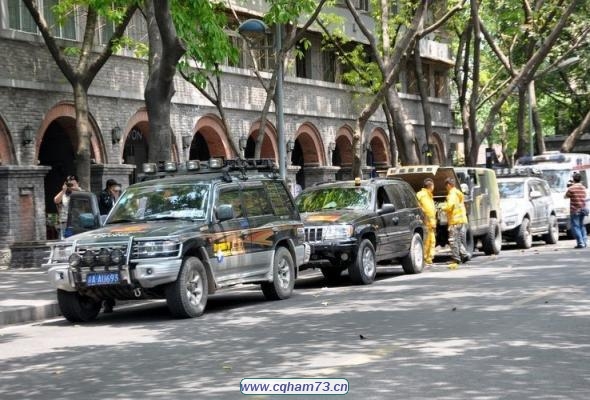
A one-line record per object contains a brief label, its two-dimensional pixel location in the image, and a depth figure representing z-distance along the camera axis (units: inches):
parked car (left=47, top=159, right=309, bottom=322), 531.5
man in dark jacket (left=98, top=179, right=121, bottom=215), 835.4
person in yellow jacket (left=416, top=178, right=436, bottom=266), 882.1
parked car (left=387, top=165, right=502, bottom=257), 941.2
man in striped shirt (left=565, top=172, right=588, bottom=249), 1043.3
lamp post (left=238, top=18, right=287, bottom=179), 967.0
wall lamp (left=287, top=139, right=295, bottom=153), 1381.6
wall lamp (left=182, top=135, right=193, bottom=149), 1181.7
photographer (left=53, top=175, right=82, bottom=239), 867.4
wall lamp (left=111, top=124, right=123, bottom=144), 1068.5
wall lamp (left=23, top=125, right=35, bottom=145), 951.0
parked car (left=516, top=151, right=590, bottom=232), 1317.7
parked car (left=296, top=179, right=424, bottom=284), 711.7
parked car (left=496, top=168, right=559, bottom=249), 1093.1
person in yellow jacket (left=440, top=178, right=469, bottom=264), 887.1
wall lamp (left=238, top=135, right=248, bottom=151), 1291.8
